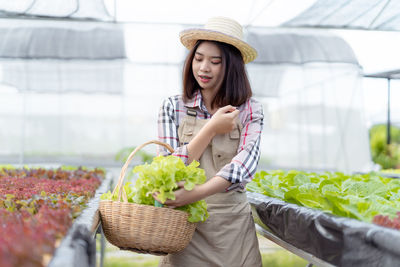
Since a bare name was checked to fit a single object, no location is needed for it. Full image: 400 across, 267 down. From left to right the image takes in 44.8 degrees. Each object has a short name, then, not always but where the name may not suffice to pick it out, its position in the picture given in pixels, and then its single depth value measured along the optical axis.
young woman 2.16
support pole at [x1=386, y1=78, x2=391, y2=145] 10.91
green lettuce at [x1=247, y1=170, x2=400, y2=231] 1.89
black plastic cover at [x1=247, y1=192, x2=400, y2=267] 1.53
